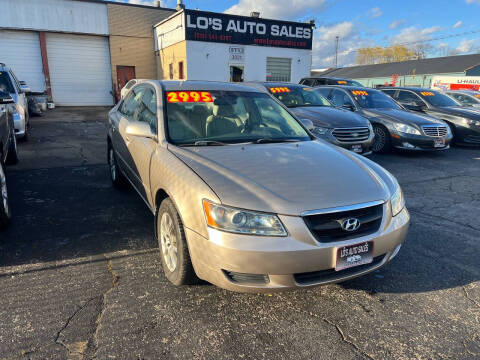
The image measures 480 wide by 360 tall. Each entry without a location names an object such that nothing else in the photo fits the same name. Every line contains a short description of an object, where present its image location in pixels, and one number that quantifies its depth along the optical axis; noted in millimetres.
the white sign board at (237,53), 20127
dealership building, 19250
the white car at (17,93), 7987
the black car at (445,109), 9375
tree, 77312
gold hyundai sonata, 2100
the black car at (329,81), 12641
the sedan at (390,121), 7793
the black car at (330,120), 6770
